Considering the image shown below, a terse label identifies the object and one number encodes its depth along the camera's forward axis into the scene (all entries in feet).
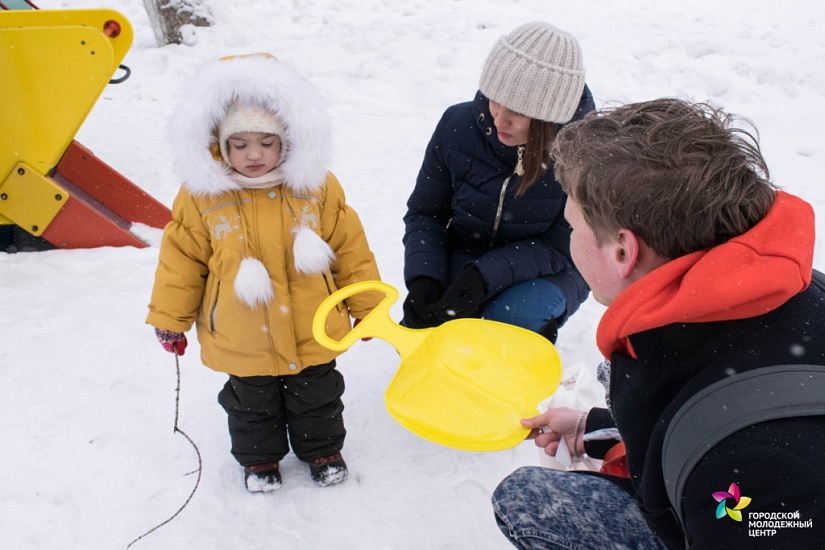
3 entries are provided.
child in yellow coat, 5.78
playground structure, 9.67
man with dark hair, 3.03
